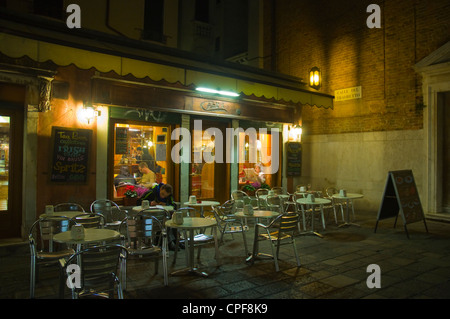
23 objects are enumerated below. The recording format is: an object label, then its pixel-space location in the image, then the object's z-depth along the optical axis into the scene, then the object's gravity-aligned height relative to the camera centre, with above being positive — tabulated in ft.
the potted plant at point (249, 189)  34.94 -2.46
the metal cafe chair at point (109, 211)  22.79 -3.32
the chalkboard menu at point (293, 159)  37.68 +0.87
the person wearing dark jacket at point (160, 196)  22.43 -2.13
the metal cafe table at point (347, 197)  27.73 -2.55
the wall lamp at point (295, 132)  38.24 +4.02
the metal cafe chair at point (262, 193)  32.91 -2.75
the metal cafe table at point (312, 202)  24.75 -2.72
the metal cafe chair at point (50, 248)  13.20 -3.79
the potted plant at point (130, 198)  26.78 -2.71
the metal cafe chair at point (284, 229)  16.81 -3.25
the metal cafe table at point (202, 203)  23.66 -2.79
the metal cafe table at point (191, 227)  15.62 -2.92
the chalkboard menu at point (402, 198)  24.20 -2.34
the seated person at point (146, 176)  28.71 -0.97
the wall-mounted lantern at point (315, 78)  38.22 +10.36
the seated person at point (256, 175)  36.25 -1.02
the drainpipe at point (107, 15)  34.21 +15.61
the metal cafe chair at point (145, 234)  14.70 -3.24
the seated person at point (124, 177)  26.76 -1.03
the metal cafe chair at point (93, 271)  10.37 -3.44
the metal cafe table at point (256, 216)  18.03 -2.87
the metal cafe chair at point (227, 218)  19.79 -3.62
